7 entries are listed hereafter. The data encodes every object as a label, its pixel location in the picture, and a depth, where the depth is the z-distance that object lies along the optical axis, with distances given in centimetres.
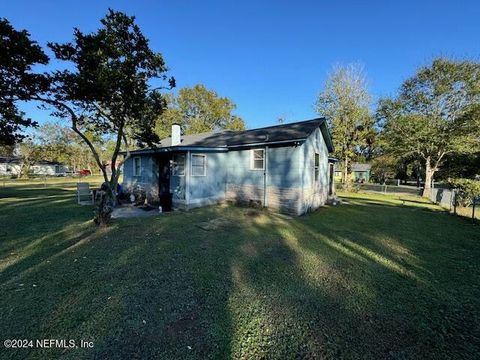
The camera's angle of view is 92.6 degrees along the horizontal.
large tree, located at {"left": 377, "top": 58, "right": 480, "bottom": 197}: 2045
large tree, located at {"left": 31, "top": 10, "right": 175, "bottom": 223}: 647
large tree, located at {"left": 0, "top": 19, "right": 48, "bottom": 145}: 593
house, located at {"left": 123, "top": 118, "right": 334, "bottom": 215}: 1021
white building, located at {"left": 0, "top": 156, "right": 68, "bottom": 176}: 4485
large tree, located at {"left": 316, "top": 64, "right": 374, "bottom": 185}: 2433
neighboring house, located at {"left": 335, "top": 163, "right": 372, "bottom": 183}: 4874
